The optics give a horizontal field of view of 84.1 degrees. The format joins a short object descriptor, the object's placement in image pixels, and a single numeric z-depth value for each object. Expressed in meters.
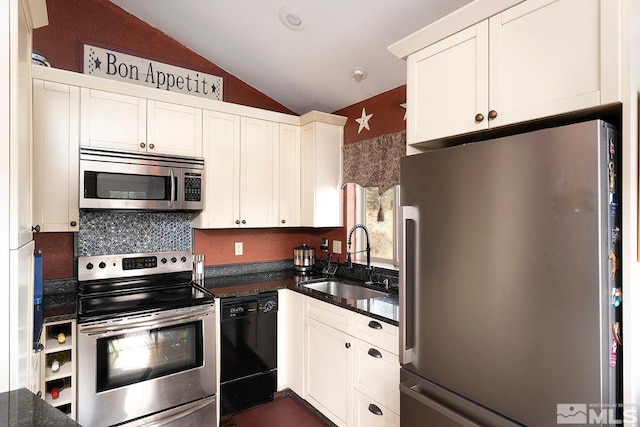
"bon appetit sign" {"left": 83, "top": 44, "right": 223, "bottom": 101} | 2.60
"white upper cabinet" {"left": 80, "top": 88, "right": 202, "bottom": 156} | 2.32
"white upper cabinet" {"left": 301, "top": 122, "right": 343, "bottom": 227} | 3.07
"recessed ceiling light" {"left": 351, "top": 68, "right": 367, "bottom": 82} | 2.60
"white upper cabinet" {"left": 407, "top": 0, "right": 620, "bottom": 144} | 1.13
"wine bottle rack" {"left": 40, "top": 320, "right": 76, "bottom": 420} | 1.93
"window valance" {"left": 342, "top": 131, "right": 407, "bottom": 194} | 2.67
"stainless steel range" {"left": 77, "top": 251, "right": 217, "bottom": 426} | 2.01
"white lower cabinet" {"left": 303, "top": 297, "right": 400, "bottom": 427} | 1.92
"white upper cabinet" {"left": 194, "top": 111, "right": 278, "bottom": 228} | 2.76
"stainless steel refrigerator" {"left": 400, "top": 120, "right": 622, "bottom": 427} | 1.06
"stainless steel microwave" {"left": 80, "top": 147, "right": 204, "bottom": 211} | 2.24
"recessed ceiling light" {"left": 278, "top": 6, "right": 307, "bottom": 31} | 2.21
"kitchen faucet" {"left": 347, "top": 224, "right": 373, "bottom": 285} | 2.79
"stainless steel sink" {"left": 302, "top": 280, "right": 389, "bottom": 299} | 2.78
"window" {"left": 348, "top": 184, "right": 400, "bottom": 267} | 2.87
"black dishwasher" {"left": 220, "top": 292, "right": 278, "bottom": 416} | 2.50
